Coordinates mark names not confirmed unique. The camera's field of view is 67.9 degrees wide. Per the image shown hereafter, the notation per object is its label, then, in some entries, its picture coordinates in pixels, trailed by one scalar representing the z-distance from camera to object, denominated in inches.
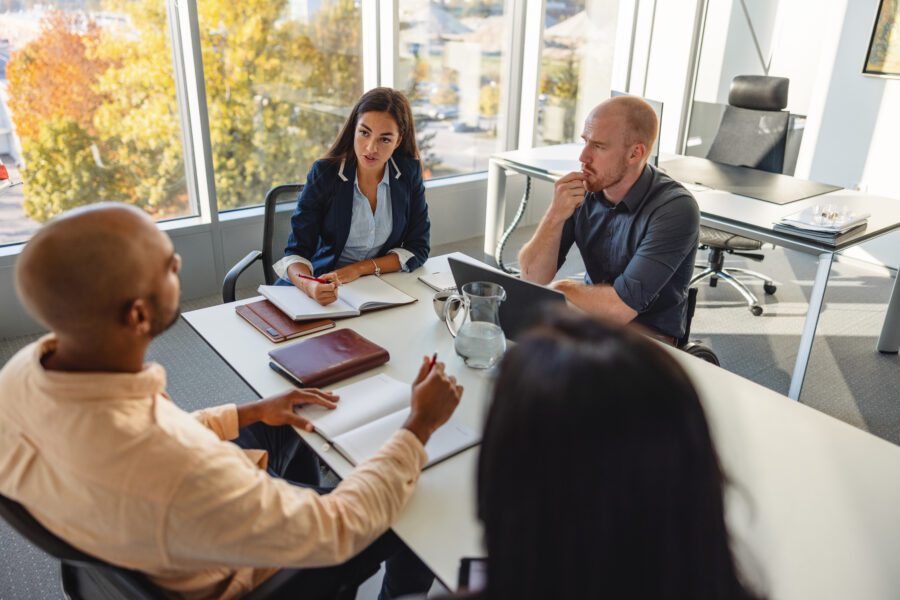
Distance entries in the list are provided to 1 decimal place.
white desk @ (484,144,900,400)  104.3
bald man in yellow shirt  34.5
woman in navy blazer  91.1
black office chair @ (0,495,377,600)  35.9
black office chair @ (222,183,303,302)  95.7
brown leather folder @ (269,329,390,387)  60.3
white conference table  40.4
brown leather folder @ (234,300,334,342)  69.8
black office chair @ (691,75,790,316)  148.4
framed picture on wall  159.2
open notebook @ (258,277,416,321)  73.3
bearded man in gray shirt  80.5
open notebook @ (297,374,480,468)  50.8
